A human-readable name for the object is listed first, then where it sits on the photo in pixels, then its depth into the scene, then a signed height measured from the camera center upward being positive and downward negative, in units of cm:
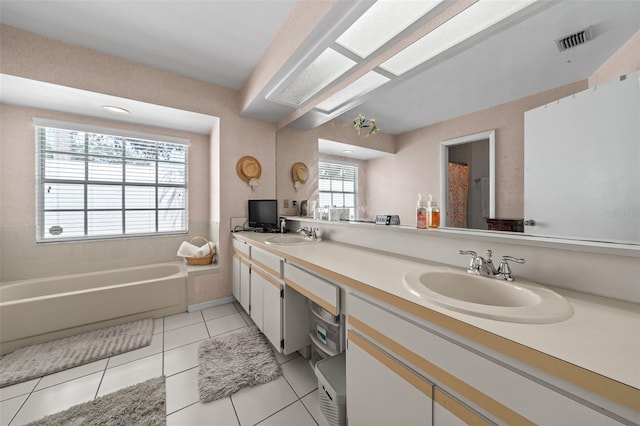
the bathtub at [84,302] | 188 -89
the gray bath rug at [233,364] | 148 -117
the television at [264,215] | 261 -4
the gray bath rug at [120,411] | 124 -119
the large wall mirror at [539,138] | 74 +30
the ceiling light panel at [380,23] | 122 +114
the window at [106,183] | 250 +37
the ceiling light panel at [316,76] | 167 +118
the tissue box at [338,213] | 191 -1
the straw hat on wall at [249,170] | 281 +55
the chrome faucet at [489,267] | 91 -24
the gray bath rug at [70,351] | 160 -116
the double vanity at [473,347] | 44 -35
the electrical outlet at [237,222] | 281 -14
